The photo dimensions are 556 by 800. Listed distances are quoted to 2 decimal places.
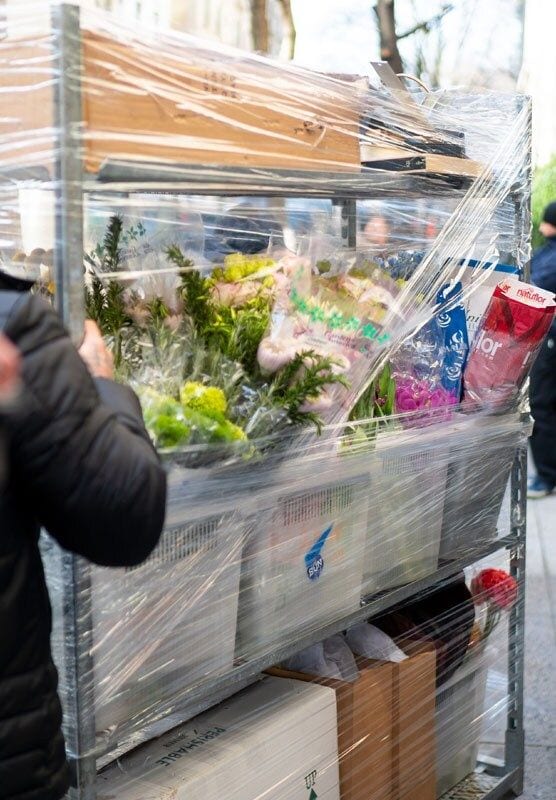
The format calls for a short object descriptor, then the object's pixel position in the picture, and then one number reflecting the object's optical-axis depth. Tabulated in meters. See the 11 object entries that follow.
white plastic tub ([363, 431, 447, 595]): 2.30
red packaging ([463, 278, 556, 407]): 2.61
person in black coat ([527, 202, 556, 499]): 6.06
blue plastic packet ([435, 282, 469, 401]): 2.57
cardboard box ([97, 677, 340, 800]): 1.91
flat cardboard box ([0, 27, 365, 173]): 1.64
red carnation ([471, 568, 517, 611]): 2.83
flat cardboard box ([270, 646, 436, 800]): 2.31
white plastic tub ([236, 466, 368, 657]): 2.01
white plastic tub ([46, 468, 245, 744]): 1.72
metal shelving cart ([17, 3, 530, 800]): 1.60
